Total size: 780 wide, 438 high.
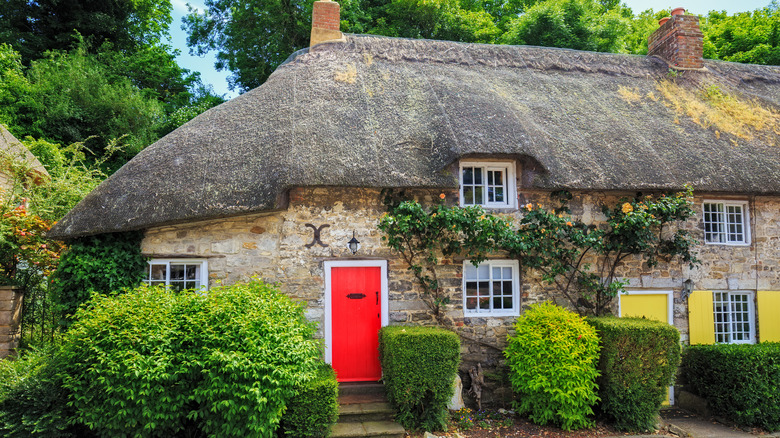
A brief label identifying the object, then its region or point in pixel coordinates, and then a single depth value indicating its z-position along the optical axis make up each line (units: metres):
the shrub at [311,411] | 5.87
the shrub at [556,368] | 6.94
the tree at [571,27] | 16.53
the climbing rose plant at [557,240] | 7.47
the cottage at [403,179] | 7.27
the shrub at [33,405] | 5.52
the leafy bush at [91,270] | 6.91
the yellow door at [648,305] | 8.51
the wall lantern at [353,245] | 7.67
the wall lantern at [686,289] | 8.53
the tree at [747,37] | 17.47
